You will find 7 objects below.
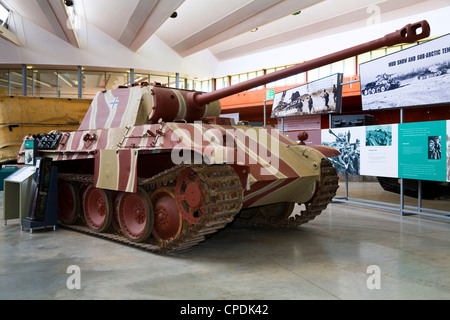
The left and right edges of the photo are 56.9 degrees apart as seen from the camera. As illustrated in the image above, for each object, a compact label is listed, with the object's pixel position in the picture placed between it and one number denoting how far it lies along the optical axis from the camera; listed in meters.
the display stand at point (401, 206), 8.91
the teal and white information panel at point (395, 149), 8.31
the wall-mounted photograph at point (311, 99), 10.73
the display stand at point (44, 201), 7.56
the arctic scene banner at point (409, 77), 8.22
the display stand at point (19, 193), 7.74
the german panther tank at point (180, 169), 5.46
